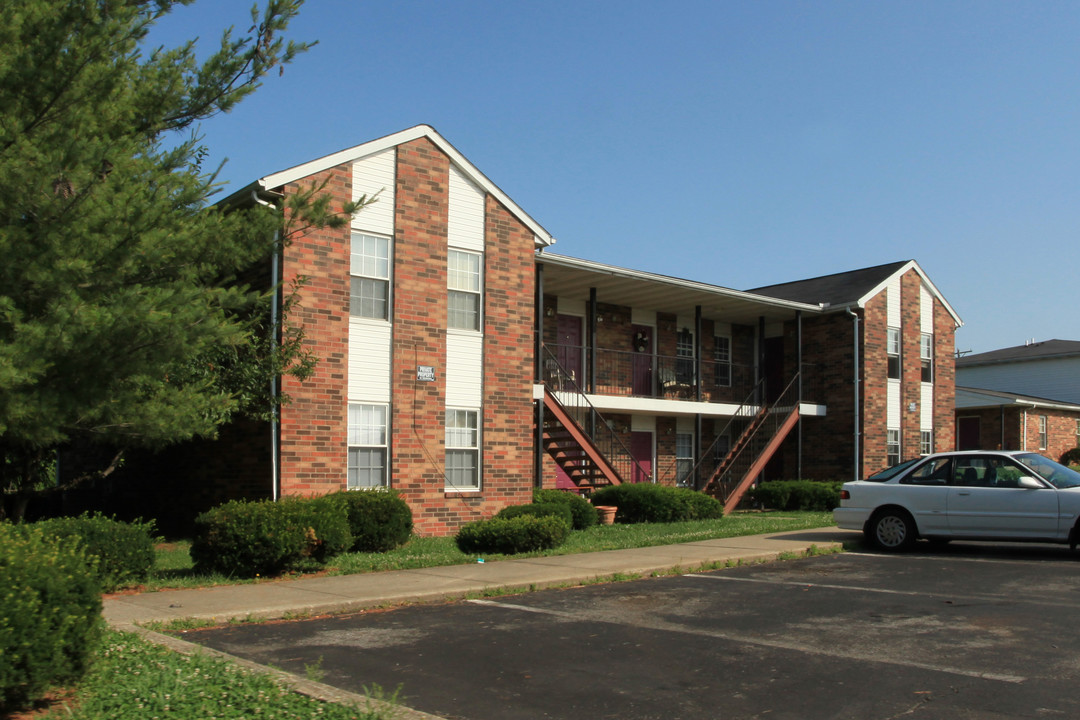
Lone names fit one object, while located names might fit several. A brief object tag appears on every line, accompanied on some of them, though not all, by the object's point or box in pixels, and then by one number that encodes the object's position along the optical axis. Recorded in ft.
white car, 43.34
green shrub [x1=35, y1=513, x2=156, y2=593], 33.63
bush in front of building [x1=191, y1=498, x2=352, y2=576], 36.83
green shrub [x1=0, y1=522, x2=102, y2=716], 17.03
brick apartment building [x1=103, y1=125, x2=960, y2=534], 52.11
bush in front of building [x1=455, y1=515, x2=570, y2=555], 44.37
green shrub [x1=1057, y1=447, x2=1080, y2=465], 118.52
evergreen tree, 30.09
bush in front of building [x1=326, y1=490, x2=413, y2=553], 45.37
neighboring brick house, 113.29
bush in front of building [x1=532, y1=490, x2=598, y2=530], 58.34
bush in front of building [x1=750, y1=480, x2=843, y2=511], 79.36
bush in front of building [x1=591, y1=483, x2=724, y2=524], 63.52
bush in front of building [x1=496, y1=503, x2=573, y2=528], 51.70
